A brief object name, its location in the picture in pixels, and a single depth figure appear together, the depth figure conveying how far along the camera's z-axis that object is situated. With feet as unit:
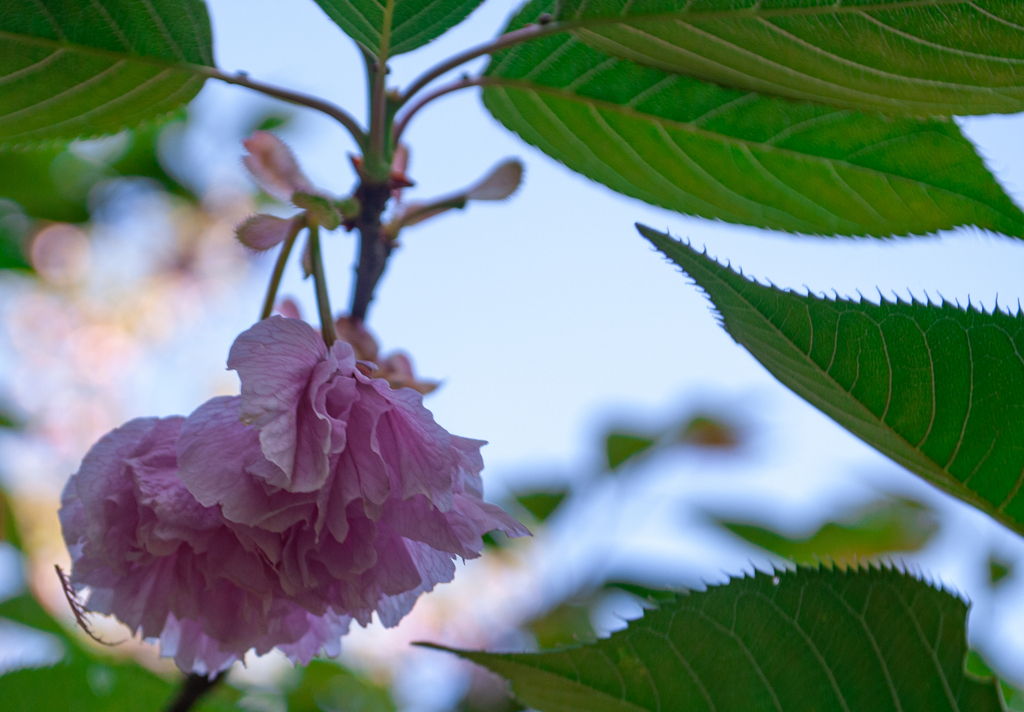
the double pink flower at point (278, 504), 1.95
